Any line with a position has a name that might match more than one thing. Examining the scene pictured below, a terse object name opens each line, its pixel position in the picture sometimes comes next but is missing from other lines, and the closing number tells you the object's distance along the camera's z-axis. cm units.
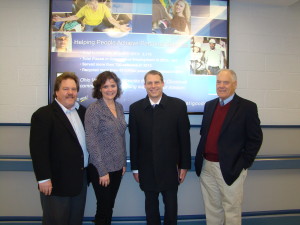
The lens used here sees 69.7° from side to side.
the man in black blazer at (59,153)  147
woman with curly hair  164
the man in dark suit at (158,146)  176
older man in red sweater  174
